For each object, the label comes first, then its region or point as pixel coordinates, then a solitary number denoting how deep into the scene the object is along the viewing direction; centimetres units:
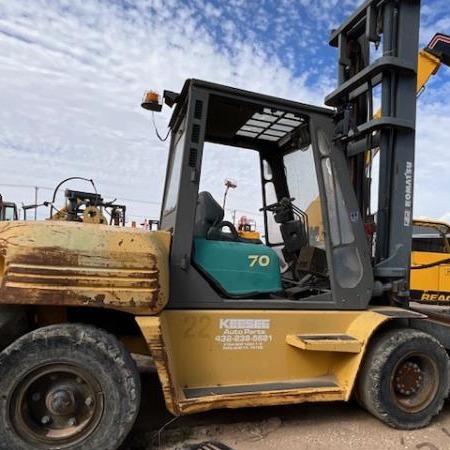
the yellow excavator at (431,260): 1196
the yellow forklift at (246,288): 303
